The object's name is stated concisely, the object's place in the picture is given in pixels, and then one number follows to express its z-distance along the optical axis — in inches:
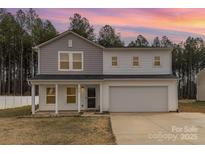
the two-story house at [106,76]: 541.2
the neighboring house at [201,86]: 934.5
